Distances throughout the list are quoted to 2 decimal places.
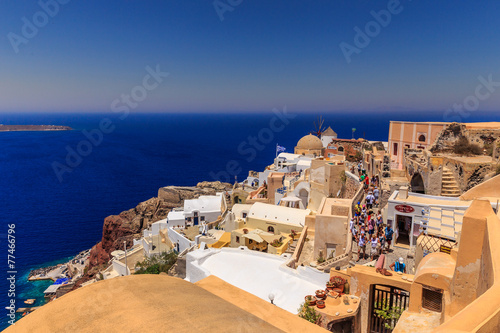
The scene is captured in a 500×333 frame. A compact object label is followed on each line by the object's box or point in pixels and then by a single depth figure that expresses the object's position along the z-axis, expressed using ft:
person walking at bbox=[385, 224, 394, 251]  45.01
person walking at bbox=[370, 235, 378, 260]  44.06
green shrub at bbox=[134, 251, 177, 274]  79.08
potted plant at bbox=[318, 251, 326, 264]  52.03
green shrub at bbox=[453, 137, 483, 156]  61.64
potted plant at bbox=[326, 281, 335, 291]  36.17
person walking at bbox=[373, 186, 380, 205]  60.71
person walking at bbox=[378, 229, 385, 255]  44.70
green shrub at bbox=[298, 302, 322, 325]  31.82
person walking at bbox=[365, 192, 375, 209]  59.88
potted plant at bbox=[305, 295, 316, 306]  33.81
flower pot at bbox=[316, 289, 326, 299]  34.91
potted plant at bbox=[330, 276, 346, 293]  35.81
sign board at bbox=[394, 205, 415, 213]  44.21
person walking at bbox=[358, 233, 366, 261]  46.52
